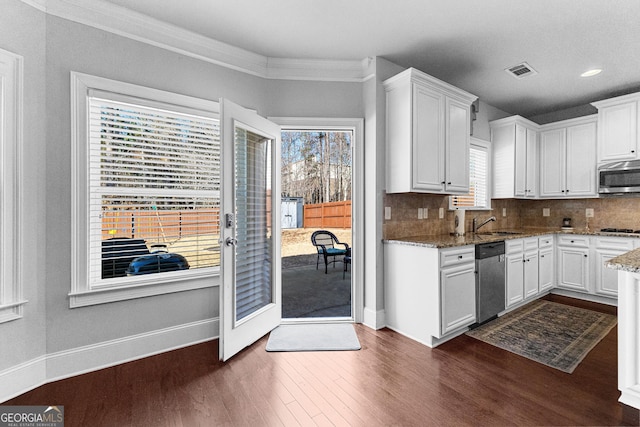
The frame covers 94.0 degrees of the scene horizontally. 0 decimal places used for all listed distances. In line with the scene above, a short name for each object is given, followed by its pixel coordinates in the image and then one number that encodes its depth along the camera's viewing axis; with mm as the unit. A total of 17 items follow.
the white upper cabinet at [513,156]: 4195
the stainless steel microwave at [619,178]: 3666
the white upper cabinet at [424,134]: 2873
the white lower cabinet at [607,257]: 3631
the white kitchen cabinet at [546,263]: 3887
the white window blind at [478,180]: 4164
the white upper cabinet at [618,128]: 3619
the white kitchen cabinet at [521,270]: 3367
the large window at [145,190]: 2268
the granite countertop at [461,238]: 2705
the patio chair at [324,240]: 5945
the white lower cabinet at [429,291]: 2635
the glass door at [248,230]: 2418
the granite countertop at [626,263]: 1517
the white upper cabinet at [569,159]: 4105
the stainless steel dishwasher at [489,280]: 2989
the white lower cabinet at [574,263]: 3930
